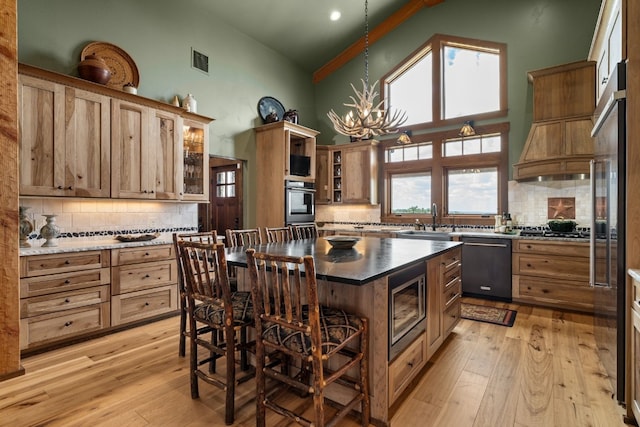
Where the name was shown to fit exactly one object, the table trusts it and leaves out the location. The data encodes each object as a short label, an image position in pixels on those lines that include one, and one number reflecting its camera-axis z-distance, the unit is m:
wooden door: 5.20
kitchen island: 1.78
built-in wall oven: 4.96
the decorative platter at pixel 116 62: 3.39
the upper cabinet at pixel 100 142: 2.78
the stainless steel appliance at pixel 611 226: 1.85
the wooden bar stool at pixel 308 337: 1.53
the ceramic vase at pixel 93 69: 3.11
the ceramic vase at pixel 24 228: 2.92
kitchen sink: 4.54
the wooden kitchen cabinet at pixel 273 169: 4.93
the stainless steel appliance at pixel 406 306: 1.88
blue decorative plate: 5.32
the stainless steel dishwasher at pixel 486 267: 4.07
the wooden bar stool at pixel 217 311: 1.85
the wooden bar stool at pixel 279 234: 3.52
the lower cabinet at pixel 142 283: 3.15
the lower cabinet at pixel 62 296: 2.64
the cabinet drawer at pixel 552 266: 3.63
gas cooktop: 3.71
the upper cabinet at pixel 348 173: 5.63
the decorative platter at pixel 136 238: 3.43
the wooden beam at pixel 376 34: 5.35
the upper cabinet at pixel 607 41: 2.20
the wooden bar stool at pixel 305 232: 4.00
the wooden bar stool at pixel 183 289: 2.25
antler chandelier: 3.08
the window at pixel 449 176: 4.73
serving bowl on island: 2.68
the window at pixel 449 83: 4.77
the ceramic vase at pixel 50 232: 2.94
